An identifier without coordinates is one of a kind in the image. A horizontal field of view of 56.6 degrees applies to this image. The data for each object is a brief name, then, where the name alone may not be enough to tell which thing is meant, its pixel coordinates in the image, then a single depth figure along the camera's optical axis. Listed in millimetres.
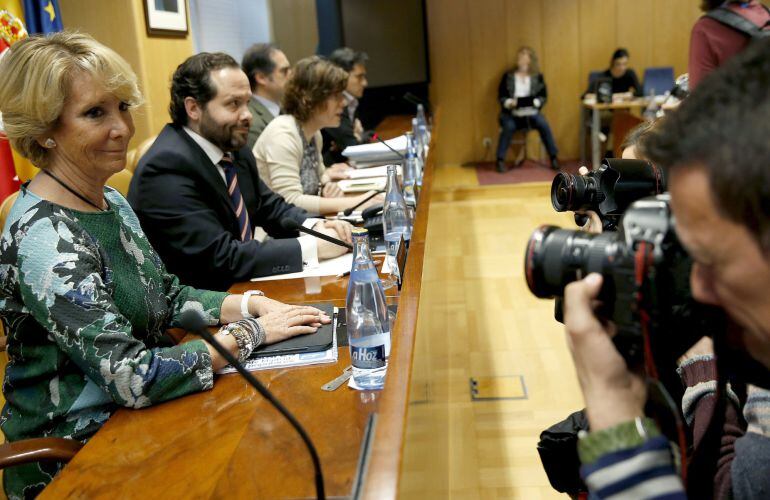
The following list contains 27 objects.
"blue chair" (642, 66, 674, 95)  6902
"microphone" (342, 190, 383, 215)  2627
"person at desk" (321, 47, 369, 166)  4613
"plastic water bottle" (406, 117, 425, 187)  3191
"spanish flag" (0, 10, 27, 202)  2629
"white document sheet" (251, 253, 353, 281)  1958
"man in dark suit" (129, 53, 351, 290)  2047
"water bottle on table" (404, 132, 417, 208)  2746
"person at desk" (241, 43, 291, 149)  4340
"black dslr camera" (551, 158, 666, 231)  1296
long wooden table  984
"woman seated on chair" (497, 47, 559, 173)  7316
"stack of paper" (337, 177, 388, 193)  3137
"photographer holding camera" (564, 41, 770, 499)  598
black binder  1425
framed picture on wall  3729
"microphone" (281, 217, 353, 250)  1844
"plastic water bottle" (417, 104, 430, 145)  4418
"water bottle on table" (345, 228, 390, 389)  1359
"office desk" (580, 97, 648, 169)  6473
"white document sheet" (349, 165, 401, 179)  3467
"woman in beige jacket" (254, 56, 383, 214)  3250
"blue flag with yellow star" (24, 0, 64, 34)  2947
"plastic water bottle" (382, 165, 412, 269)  2225
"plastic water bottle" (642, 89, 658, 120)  6088
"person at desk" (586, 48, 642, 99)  7062
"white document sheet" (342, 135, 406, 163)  3739
